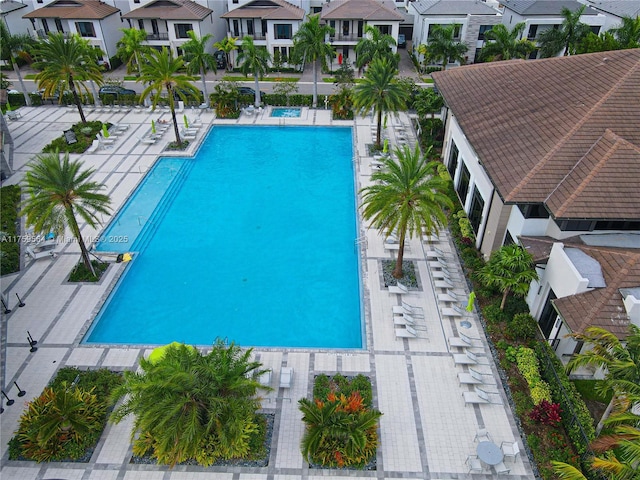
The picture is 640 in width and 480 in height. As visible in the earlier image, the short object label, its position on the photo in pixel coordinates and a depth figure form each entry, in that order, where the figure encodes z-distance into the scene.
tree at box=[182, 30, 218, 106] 37.81
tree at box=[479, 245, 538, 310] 18.44
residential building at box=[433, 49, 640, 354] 17.41
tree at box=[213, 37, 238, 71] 45.41
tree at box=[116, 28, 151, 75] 42.75
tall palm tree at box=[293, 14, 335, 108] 37.56
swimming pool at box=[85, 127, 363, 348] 21.14
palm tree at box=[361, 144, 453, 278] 20.55
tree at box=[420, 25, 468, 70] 43.62
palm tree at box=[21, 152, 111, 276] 20.03
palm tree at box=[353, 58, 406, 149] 32.34
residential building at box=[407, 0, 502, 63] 50.66
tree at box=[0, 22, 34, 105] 40.38
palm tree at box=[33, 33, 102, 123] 34.28
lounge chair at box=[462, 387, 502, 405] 17.02
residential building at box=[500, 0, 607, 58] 49.97
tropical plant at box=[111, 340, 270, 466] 13.38
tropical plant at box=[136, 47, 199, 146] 32.22
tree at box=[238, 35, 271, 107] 38.47
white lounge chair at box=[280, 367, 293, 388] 17.50
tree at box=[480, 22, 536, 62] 43.66
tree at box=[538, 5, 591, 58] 42.16
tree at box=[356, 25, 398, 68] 40.34
